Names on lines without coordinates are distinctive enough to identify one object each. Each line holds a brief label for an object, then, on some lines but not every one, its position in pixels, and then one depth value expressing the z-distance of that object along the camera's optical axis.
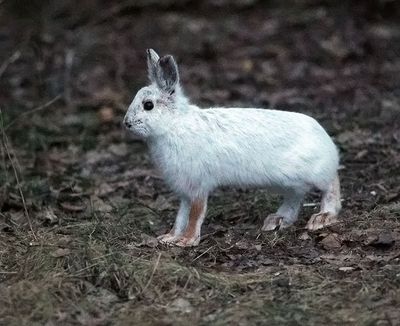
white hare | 11.19
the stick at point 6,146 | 11.00
